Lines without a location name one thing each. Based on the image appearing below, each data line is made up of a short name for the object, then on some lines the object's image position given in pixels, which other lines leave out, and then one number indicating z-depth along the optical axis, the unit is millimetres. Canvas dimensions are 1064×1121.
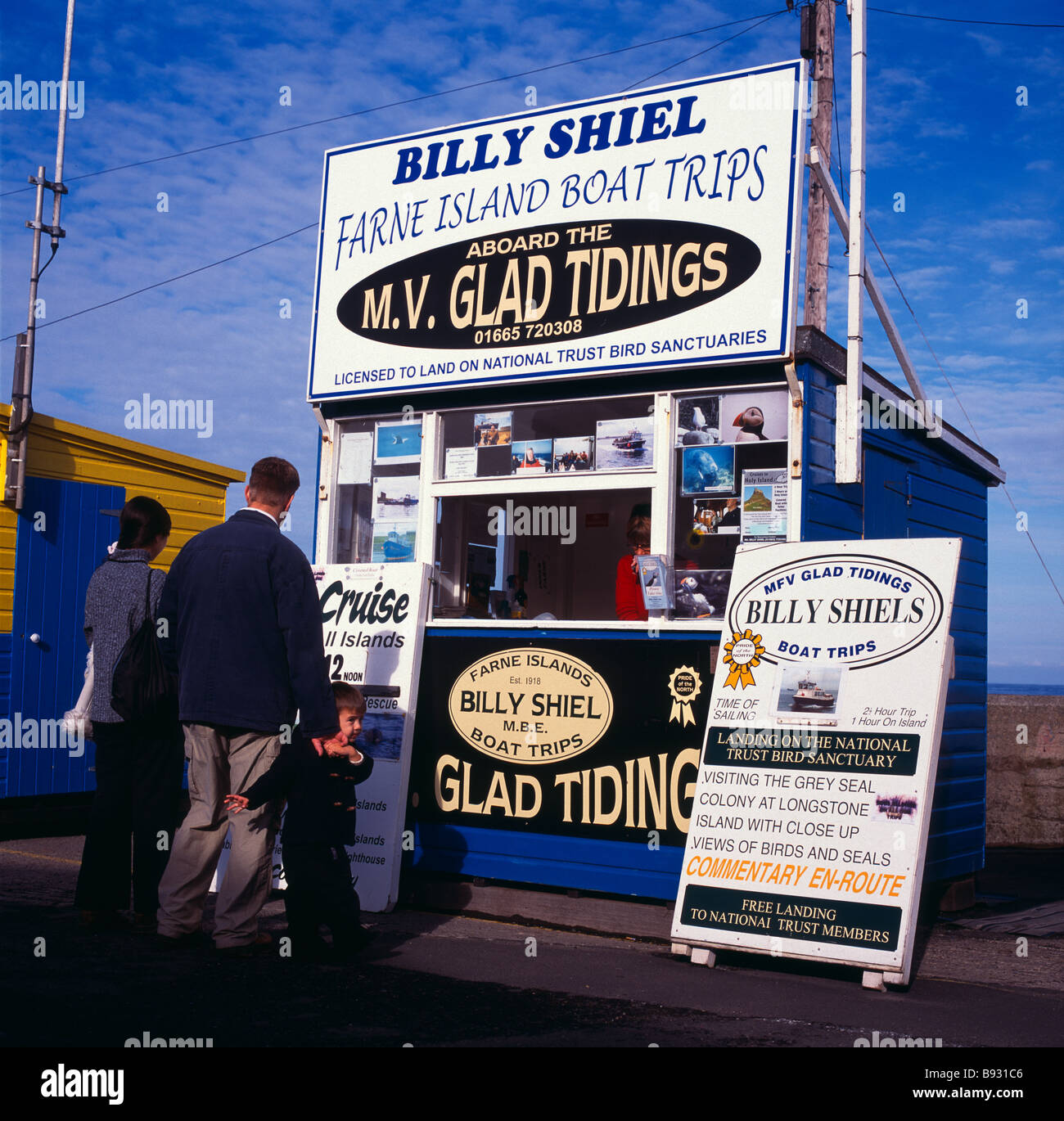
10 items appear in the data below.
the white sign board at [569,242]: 6590
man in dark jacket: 5168
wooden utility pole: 8688
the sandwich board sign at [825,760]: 5145
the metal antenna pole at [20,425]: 9148
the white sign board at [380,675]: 6723
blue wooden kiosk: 6480
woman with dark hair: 5562
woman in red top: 6910
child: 5145
